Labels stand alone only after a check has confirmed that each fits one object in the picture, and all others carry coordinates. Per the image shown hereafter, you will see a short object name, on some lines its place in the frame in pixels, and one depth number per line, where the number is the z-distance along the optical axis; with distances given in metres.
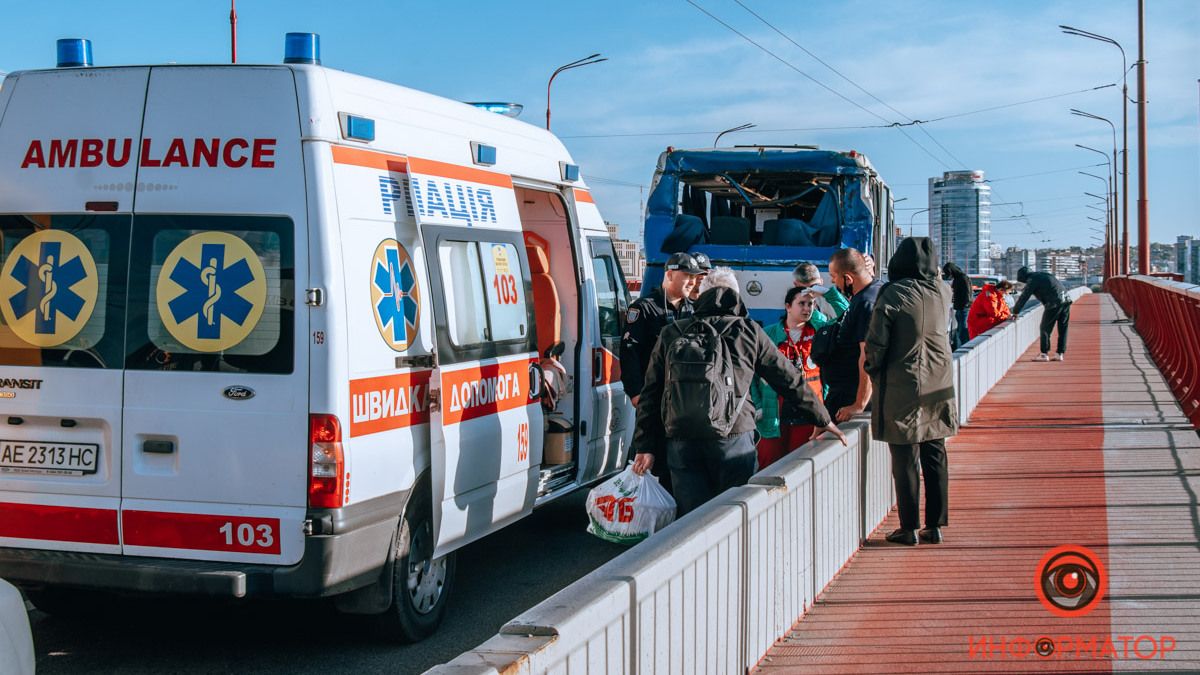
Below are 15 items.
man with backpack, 6.01
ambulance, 5.44
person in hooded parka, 6.97
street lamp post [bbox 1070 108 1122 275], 68.81
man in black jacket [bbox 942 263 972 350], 16.30
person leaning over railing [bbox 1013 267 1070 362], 19.17
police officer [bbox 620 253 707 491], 7.67
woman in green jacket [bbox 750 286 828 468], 7.78
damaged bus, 13.77
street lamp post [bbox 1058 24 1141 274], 47.97
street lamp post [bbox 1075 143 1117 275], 80.10
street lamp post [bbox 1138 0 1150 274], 34.00
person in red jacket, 19.59
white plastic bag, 6.60
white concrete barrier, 3.21
